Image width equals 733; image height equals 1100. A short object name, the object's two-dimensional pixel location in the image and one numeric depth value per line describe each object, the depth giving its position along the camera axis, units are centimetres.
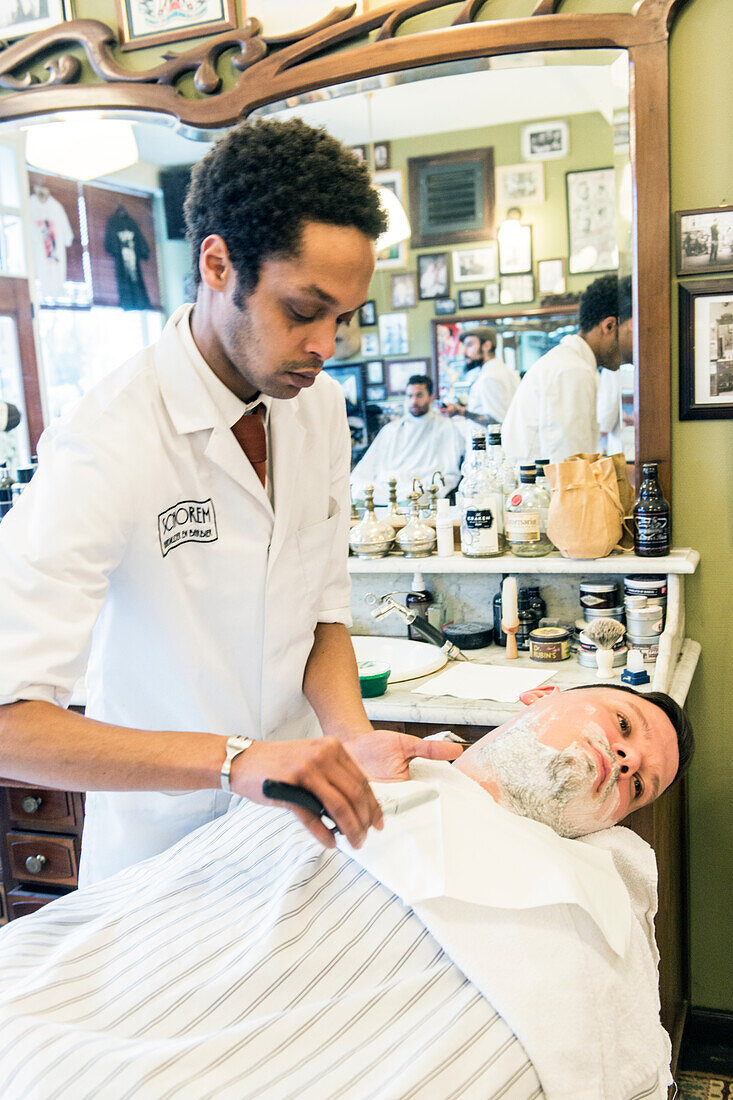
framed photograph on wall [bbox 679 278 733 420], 229
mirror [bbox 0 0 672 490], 230
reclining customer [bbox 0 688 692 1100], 100
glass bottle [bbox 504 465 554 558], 245
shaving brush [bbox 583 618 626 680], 221
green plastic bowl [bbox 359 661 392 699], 216
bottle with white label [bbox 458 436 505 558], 249
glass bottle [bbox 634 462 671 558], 229
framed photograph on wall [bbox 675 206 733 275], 226
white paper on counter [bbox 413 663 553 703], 213
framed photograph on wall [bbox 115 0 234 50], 261
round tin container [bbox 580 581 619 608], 237
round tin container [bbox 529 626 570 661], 234
